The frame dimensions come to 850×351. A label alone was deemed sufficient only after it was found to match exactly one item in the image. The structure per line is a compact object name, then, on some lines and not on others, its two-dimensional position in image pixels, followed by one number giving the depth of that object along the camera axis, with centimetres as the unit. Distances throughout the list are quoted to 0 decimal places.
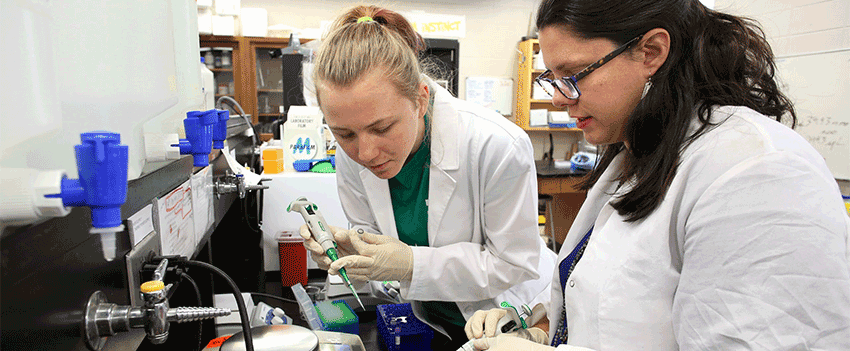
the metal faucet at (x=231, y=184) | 140
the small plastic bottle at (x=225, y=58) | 504
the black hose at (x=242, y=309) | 71
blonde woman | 105
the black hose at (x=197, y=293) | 79
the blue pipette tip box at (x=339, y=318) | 110
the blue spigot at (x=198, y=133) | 80
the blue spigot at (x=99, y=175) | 41
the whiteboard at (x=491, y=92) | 619
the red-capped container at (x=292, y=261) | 164
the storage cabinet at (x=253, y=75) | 492
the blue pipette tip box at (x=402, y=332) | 110
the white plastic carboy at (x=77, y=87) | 39
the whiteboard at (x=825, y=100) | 341
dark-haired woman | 52
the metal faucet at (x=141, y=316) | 57
